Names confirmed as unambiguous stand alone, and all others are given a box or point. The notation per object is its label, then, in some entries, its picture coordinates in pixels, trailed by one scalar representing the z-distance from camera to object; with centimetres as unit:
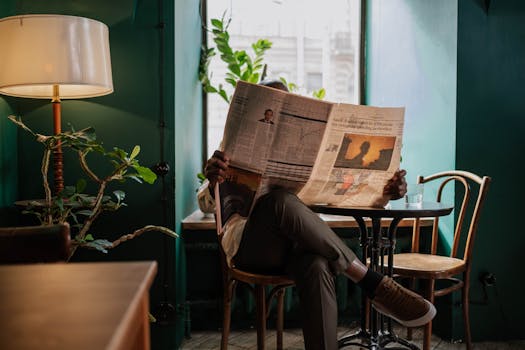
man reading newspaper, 170
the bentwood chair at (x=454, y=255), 208
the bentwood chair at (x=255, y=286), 187
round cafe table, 181
